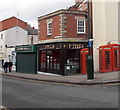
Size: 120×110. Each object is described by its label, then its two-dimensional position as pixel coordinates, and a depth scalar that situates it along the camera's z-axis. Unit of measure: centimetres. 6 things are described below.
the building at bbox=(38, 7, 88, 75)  2055
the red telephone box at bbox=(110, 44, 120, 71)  1862
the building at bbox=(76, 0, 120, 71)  2112
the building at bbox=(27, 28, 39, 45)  4366
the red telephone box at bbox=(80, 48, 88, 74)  2034
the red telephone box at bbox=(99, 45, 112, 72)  1866
